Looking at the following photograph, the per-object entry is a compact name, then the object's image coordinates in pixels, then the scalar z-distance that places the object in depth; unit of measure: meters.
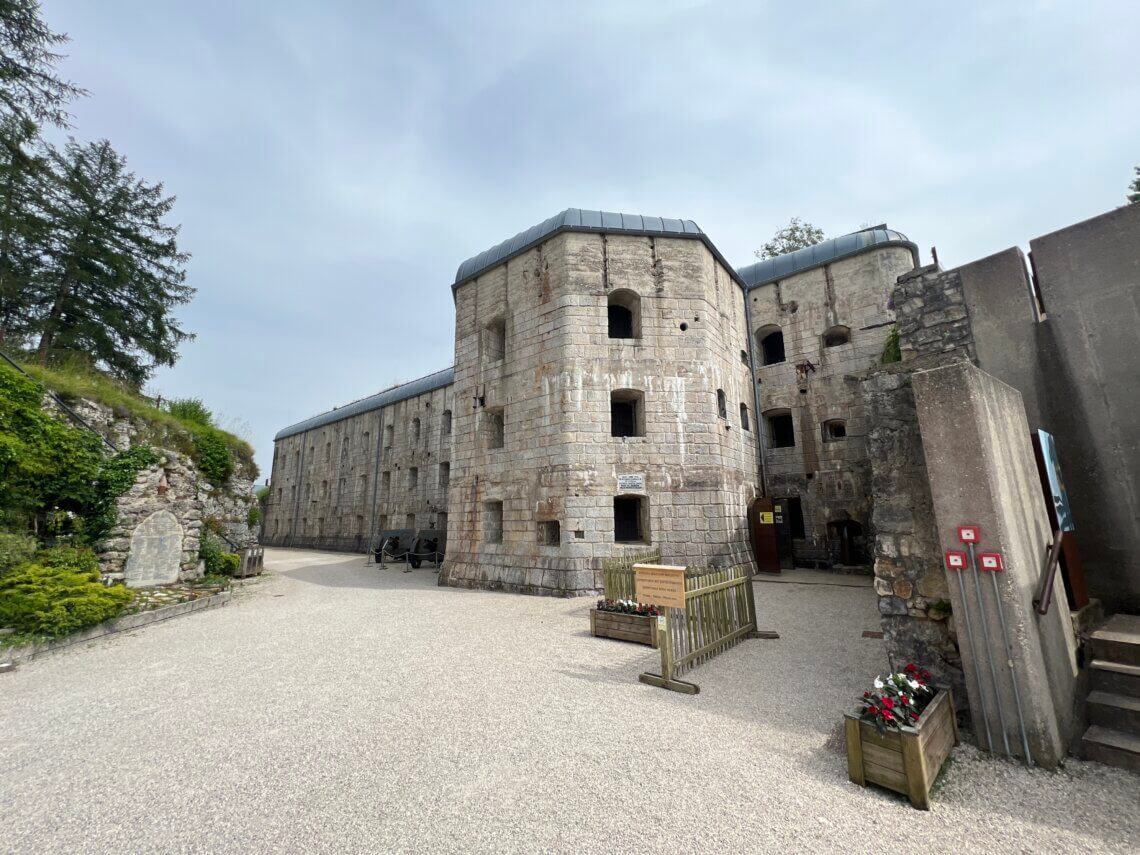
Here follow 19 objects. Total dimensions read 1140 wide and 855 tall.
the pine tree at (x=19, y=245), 10.89
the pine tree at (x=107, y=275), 12.32
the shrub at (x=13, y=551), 6.11
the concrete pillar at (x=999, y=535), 2.92
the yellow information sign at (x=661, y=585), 4.73
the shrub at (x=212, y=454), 10.47
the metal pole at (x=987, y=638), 2.96
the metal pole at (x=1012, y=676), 2.88
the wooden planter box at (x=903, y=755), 2.57
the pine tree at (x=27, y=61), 8.51
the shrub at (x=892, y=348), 10.16
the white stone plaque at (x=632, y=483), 10.45
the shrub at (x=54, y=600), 5.88
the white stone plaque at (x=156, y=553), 8.19
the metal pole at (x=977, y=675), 3.01
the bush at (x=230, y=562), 10.38
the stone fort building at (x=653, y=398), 10.47
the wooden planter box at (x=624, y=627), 5.96
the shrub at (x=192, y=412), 11.55
